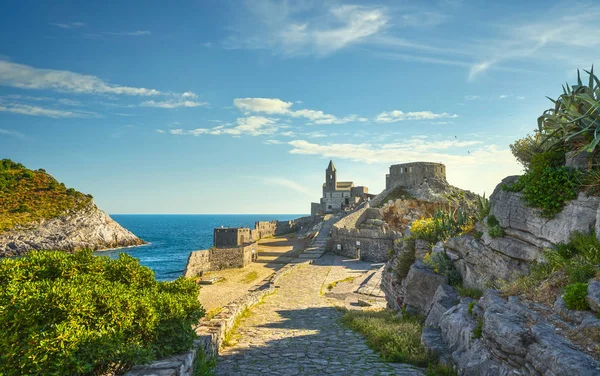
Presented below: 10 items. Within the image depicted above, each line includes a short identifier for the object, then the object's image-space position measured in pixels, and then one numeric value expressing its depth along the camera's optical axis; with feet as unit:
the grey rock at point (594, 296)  17.76
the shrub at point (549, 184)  27.22
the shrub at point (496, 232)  32.14
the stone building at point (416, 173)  172.04
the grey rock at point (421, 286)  38.50
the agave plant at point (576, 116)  27.14
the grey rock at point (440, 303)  31.68
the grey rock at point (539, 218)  25.31
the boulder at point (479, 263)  29.88
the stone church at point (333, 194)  292.02
